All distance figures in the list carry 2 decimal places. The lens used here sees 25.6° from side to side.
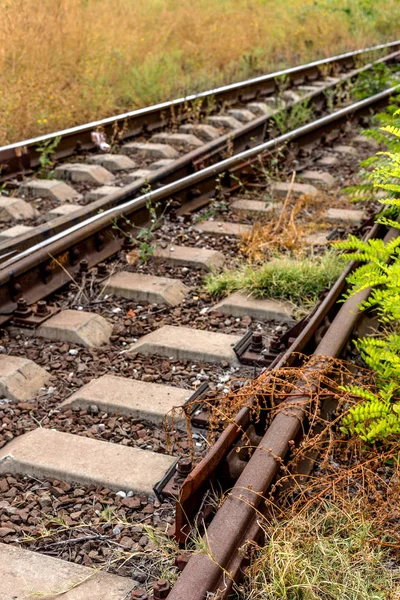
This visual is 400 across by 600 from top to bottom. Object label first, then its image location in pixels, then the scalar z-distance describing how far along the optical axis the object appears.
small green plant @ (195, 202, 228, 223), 7.12
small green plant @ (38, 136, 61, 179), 7.97
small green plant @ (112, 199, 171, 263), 6.18
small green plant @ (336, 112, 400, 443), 3.69
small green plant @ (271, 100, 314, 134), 9.91
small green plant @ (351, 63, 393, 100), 12.02
